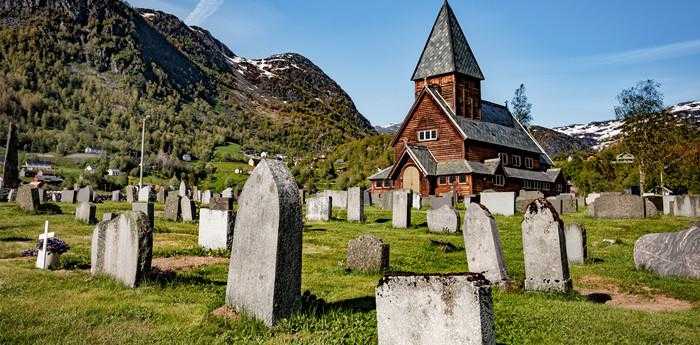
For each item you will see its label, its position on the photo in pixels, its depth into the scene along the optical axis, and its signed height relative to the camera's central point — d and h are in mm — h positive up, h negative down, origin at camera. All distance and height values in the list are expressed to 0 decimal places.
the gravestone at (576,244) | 13703 -799
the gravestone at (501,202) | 27500 +599
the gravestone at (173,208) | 22812 +96
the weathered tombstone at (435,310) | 4438 -884
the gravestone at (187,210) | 22469 +13
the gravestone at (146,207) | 17781 +102
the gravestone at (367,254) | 11320 -936
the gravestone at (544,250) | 9891 -706
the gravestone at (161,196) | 39469 +1085
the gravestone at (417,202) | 34438 +694
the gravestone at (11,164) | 33750 +2959
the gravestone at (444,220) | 19844 -282
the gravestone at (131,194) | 38594 +1205
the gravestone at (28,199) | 22062 +431
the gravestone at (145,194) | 35156 +1084
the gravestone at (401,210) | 21844 +94
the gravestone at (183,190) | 39869 +1607
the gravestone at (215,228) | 14039 -495
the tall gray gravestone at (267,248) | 6766 -495
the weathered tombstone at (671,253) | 11633 -901
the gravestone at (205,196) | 38875 +1105
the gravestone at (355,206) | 24578 +278
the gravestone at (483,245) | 9969 -625
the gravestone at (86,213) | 19484 -135
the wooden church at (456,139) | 46594 +7223
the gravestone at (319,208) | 24812 +165
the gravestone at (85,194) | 31062 +923
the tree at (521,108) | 81000 +16432
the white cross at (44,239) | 10341 -625
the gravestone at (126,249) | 8836 -688
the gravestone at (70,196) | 32988 +845
